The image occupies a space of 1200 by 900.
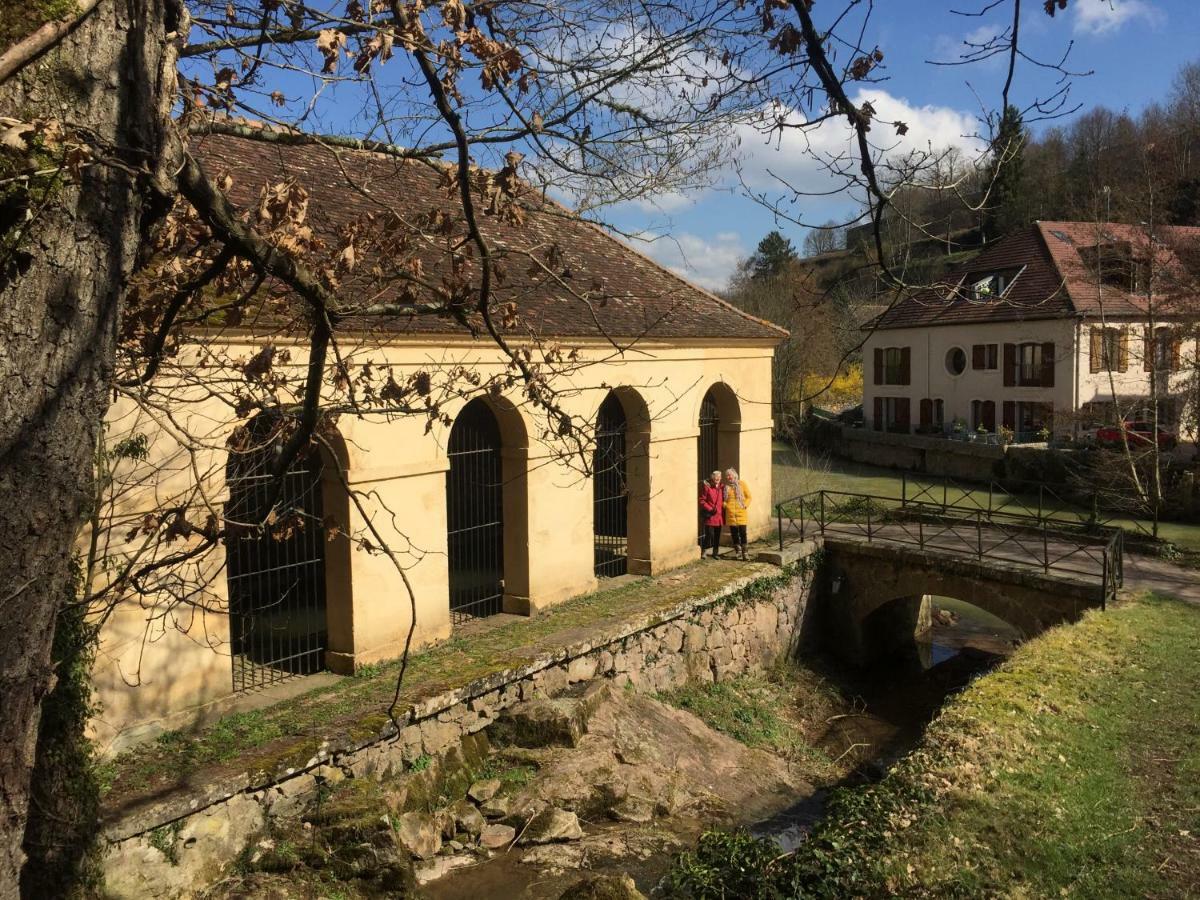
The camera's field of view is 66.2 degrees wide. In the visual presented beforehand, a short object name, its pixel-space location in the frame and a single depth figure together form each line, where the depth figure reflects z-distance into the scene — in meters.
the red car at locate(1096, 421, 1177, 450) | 23.58
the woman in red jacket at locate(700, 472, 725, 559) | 15.93
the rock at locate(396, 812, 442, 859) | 8.55
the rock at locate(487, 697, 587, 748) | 10.45
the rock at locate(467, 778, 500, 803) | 9.62
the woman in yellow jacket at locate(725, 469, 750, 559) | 16.05
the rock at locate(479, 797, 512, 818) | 9.44
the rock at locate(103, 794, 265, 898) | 7.14
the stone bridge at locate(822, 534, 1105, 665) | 14.98
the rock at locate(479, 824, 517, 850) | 9.05
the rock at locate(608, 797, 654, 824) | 9.66
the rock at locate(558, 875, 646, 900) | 7.15
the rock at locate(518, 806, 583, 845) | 9.10
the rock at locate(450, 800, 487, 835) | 9.16
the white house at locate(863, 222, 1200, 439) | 21.58
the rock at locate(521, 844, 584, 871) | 8.73
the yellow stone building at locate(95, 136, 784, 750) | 8.92
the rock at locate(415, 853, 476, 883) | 8.45
